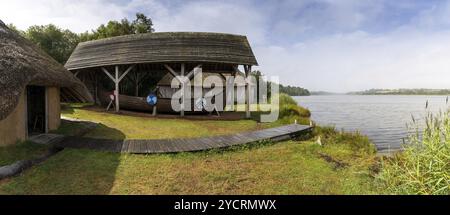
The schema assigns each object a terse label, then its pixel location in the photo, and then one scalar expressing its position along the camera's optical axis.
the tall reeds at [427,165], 4.07
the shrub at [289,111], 18.42
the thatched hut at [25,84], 6.27
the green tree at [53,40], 29.93
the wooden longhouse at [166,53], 15.19
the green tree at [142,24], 28.88
